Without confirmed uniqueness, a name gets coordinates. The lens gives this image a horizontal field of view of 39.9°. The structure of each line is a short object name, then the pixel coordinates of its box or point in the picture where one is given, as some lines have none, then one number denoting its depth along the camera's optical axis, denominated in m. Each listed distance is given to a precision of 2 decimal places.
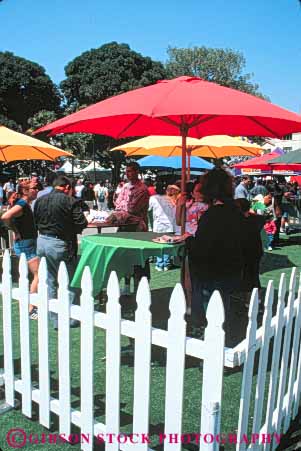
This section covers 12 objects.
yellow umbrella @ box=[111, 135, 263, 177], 8.80
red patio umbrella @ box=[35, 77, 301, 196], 3.39
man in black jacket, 4.62
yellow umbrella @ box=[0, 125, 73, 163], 7.33
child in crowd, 10.49
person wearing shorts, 4.96
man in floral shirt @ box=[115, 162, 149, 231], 6.29
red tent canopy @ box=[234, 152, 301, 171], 15.72
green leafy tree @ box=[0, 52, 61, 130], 34.00
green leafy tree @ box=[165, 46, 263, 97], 39.28
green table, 4.18
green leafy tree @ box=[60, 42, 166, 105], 31.27
